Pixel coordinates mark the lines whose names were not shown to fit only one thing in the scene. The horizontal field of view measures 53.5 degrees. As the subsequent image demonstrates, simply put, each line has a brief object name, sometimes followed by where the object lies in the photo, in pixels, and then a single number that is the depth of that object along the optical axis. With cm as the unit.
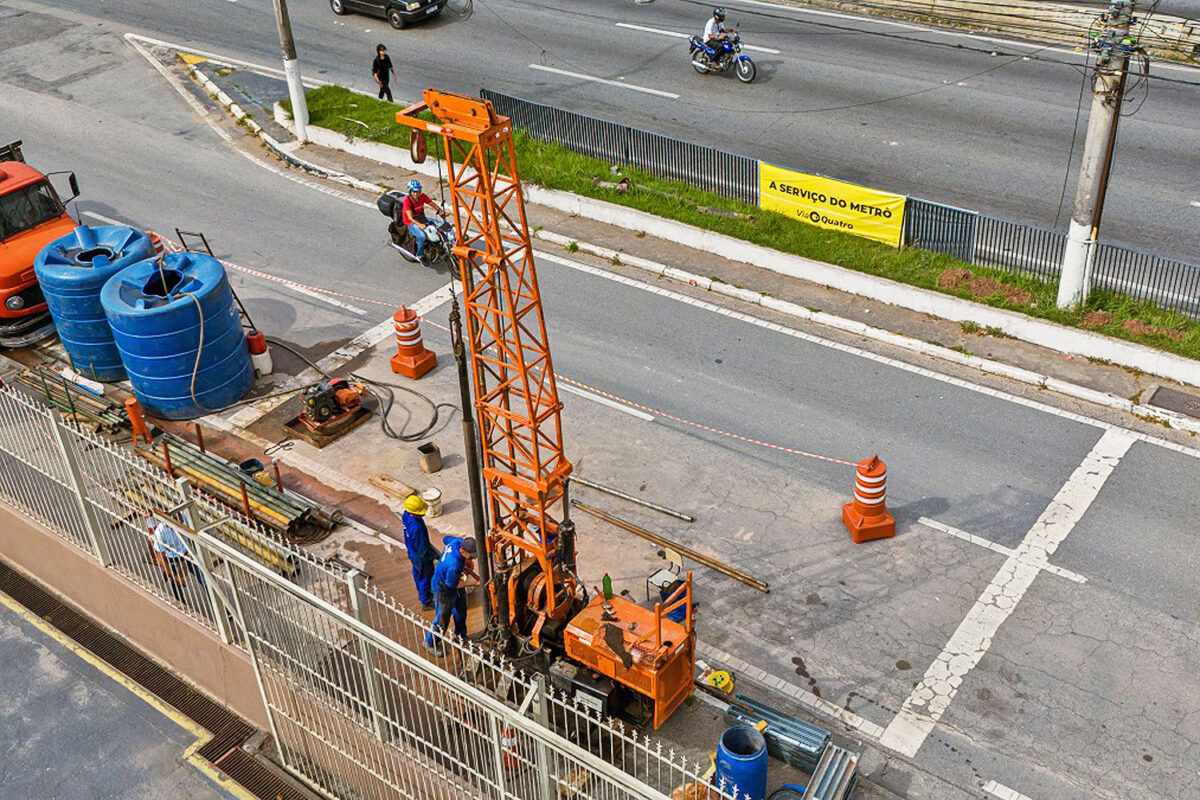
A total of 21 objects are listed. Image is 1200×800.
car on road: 3284
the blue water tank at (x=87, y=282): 1825
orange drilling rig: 1202
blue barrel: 1088
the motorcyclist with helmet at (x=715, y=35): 2880
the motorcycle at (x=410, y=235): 2166
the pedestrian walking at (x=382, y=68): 2738
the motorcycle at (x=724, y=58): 2881
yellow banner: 2095
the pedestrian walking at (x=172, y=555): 1216
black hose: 1780
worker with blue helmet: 1278
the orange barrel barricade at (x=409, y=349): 1877
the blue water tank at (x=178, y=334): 1725
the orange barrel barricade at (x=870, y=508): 1484
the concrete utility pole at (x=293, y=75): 2517
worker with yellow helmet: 1337
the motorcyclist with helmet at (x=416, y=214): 2180
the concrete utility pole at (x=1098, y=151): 1684
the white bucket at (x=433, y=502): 1611
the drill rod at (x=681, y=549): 1471
